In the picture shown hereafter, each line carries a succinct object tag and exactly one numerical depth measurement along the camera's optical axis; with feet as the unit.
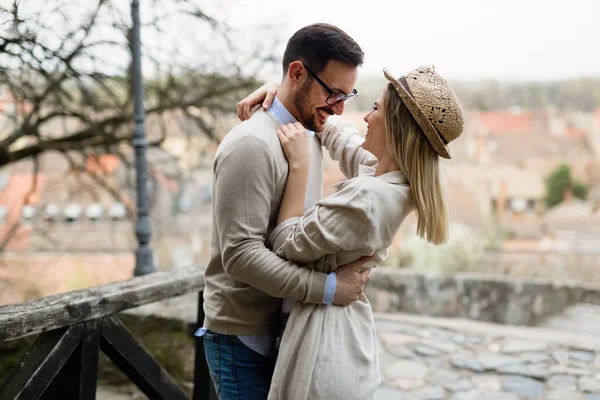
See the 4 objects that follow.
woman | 4.53
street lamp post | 12.03
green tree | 65.77
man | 4.68
